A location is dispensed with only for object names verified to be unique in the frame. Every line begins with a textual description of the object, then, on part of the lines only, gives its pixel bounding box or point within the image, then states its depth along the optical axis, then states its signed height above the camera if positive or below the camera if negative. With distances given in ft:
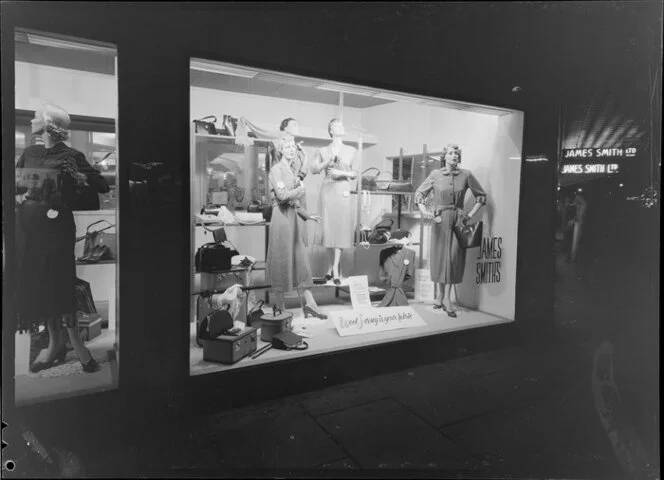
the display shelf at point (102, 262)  8.82 -1.25
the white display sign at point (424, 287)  13.07 -2.31
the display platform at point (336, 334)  9.78 -3.22
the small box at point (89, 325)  8.79 -2.46
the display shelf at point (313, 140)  11.30 +1.74
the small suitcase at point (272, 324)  10.98 -2.95
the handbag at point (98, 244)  8.95 -0.90
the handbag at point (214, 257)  10.65 -1.31
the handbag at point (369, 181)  12.94 +0.73
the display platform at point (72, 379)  8.19 -3.40
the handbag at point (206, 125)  10.34 +1.80
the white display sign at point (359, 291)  11.85 -2.25
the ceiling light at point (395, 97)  10.64 +2.63
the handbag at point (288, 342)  10.61 -3.24
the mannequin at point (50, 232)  8.07 -0.63
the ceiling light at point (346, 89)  10.13 +2.66
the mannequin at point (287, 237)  11.77 -0.87
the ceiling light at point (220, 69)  8.65 +2.67
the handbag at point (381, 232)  12.80 -0.73
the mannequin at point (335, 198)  12.42 +0.20
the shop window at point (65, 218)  8.04 -0.37
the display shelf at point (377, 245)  12.56 -1.07
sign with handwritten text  11.44 -2.92
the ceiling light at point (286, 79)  9.50 +2.69
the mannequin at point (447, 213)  13.25 -0.13
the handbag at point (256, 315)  11.07 -2.77
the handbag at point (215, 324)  10.12 -2.79
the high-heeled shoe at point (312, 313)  11.78 -2.86
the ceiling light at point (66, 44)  7.63 +2.65
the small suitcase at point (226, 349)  9.80 -3.20
